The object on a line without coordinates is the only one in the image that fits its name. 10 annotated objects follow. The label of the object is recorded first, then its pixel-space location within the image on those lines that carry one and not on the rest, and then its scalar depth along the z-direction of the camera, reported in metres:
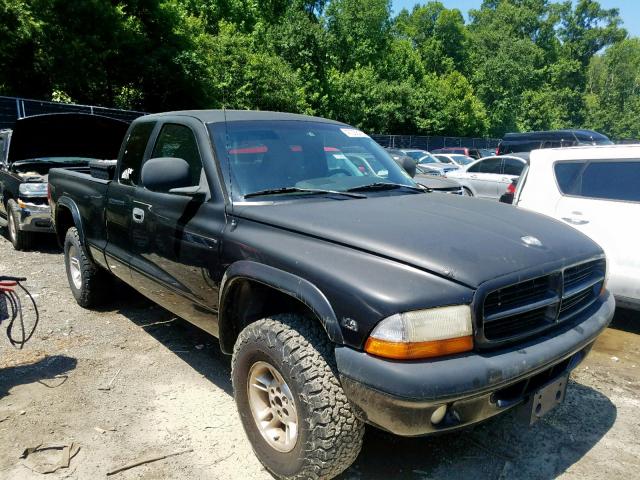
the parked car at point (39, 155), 7.39
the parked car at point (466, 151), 29.61
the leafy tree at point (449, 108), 38.09
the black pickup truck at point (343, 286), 2.12
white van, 4.61
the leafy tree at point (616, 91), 59.16
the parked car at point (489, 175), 11.27
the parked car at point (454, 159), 24.23
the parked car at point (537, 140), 18.44
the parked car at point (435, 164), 18.62
